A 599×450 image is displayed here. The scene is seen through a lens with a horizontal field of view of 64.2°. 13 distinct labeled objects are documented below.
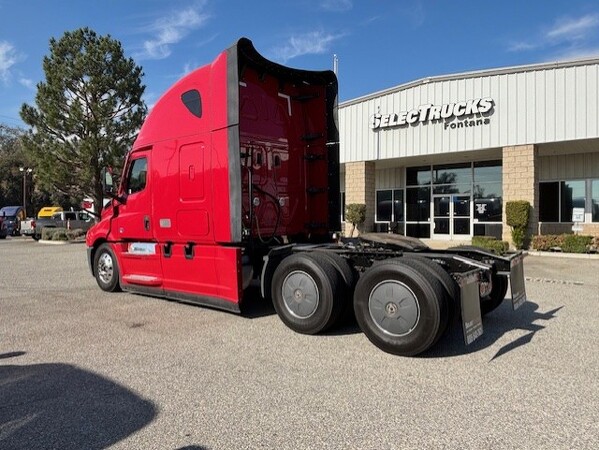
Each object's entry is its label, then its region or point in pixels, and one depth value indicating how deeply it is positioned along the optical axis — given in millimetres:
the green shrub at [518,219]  15469
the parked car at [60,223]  29484
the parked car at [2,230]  34309
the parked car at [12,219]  35469
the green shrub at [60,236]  26991
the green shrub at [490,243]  14648
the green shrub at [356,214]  20000
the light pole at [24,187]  49688
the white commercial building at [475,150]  15375
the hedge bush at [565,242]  14738
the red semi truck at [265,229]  4902
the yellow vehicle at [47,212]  38722
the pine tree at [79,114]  24828
